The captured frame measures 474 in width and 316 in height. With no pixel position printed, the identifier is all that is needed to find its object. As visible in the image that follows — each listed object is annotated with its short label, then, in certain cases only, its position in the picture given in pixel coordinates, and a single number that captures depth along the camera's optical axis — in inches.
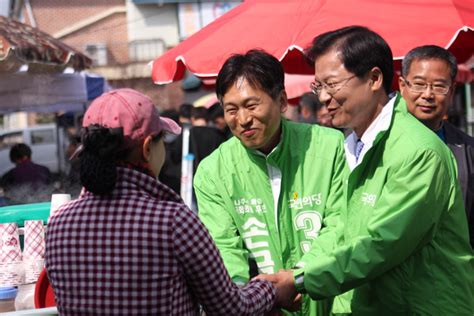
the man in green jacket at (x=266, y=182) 152.7
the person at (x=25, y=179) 338.2
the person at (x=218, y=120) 428.8
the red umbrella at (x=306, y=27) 224.2
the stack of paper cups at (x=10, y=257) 154.3
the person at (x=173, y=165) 416.5
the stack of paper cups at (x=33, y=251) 155.8
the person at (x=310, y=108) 409.4
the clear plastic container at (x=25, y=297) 152.3
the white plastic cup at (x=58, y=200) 164.2
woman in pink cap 108.7
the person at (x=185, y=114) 481.1
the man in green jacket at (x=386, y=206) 125.7
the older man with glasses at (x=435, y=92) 181.8
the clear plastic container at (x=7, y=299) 147.8
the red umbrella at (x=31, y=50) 322.0
